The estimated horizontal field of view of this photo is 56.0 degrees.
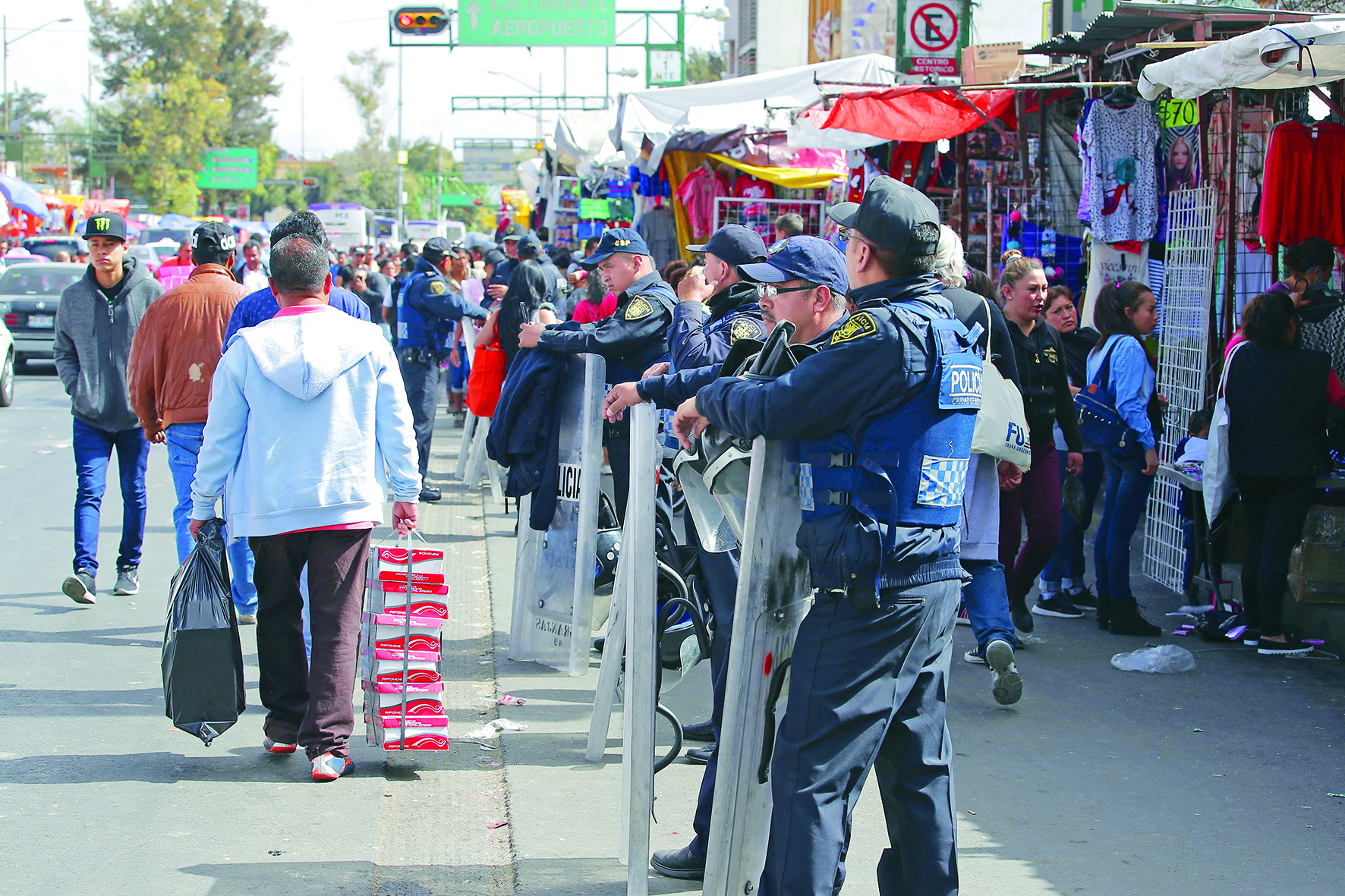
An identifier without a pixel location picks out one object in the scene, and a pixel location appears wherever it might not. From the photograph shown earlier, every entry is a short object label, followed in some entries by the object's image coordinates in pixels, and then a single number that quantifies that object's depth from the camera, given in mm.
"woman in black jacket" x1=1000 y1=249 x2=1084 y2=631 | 6574
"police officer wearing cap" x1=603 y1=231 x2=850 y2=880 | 3572
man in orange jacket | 6543
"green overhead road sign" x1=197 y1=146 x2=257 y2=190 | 68375
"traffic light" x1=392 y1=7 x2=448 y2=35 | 25719
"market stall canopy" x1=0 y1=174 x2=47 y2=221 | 32625
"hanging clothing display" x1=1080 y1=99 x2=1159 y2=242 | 8602
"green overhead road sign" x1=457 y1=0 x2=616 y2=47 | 26188
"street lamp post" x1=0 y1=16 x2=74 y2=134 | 59844
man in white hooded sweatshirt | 4629
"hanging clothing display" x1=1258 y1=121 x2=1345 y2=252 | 7168
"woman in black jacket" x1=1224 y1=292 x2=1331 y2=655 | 6305
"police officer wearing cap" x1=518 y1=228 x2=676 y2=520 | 5699
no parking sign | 14664
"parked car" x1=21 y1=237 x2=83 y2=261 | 30094
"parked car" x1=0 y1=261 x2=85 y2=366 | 19703
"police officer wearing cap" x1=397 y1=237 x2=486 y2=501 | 10758
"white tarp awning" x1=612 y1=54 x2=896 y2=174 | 12055
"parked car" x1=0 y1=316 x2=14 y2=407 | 16312
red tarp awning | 8883
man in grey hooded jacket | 7266
